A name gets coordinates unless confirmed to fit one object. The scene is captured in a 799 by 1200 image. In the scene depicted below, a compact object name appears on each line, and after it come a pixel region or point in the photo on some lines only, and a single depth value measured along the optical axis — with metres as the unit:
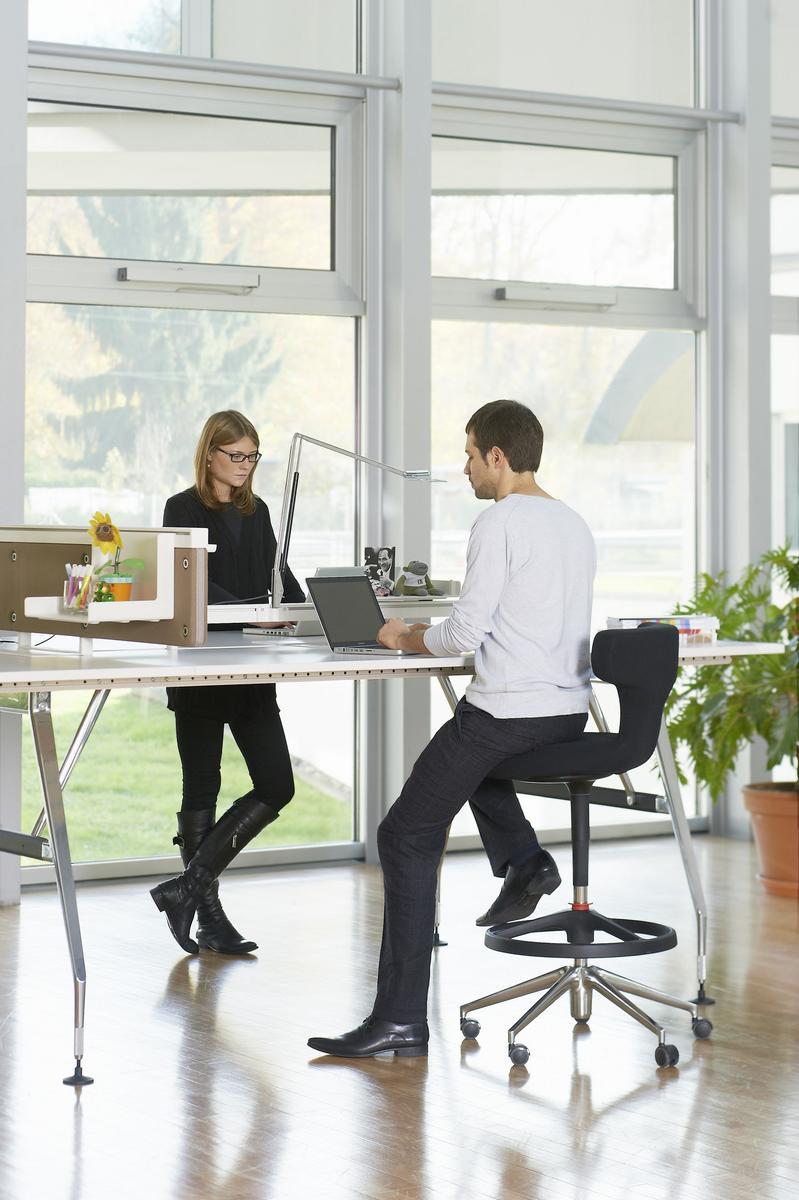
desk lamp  7.01
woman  7.38
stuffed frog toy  7.21
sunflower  6.46
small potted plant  6.41
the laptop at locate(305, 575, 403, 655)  6.39
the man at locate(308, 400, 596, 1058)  5.86
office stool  5.86
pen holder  6.40
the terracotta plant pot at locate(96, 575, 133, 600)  6.41
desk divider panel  6.39
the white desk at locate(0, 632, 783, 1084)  5.63
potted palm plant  9.05
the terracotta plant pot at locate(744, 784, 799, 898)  8.99
